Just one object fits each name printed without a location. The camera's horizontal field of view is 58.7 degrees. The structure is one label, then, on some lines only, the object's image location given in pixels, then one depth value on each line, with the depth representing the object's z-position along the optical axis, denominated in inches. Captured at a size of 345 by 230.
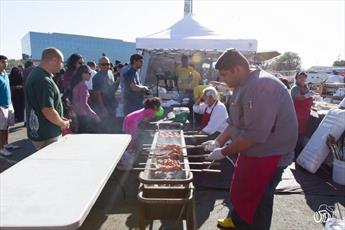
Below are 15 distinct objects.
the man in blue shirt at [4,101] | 190.5
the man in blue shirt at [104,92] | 221.8
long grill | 86.1
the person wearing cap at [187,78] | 303.3
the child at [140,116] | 166.9
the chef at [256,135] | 82.4
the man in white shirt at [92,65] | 303.3
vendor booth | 308.7
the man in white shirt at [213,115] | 172.6
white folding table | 52.6
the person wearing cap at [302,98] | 225.5
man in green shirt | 111.2
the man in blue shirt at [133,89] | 211.5
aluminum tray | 86.5
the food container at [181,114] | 215.8
